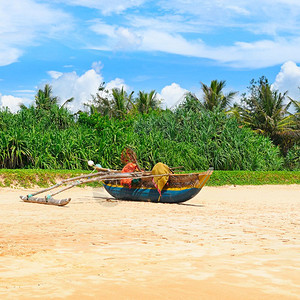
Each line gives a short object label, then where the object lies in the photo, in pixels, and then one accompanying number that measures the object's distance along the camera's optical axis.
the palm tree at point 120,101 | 39.41
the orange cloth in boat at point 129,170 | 12.41
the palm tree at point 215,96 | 34.97
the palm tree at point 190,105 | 25.81
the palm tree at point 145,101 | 40.22
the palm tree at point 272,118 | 32.66
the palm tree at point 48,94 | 37.81
